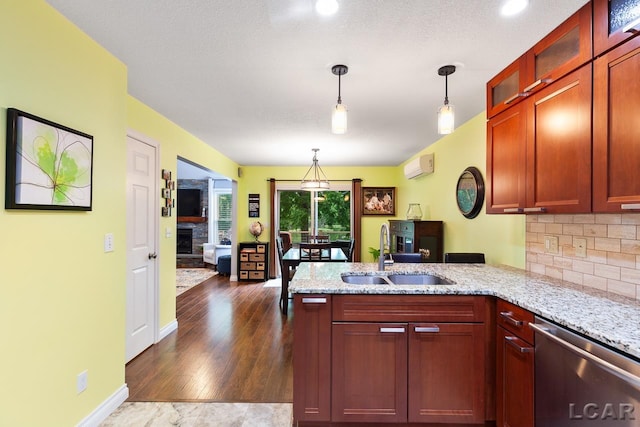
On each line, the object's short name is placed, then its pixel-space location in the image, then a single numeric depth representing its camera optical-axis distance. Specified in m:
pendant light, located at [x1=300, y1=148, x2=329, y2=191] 5.05
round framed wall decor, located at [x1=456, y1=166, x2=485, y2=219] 3.10
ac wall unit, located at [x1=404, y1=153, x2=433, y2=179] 4.45
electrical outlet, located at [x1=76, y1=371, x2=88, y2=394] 1.78
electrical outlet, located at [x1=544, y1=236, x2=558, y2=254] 2.15
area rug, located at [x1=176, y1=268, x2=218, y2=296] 5.72
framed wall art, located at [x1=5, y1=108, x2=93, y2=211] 1.38
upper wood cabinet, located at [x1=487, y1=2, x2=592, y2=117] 1.51
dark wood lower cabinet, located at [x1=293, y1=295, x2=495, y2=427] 1.77
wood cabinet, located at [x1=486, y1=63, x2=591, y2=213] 1.51
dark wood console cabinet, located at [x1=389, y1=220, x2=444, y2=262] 3.96
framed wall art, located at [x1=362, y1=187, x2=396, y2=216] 6.38
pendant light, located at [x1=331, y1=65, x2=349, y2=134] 2.04
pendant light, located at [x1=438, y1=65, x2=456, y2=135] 2.01
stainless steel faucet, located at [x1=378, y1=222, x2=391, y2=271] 2.33
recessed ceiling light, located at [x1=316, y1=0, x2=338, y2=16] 1.50
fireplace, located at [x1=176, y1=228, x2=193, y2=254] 8.07
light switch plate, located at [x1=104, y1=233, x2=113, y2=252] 2.01
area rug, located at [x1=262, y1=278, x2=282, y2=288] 5.65
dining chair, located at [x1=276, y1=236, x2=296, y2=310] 4.08
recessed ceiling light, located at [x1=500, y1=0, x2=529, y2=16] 1.51
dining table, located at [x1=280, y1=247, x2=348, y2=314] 4.06
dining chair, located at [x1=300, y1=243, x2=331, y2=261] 4.18
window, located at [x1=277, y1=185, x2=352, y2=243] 6.54
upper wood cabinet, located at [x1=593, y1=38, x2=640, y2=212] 1.27
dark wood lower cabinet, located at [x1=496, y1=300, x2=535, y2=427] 1.49
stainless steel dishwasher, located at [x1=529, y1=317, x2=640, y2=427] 1.04
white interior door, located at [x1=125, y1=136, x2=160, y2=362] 2.76
